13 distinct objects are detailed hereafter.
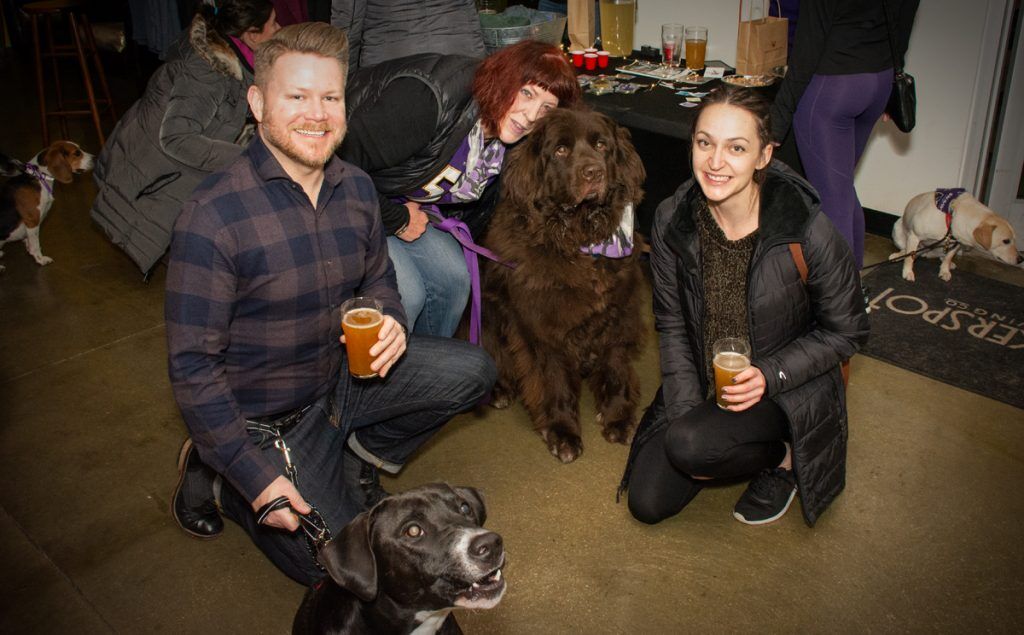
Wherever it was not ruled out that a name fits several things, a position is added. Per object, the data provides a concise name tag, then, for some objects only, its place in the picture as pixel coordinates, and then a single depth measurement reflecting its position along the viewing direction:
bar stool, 5.63
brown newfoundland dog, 2.64
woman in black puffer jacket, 2.23
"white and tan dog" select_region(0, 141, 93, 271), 4.24
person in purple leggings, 3.11
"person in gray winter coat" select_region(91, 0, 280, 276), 3.36
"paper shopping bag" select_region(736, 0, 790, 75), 3.96
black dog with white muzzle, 1.63
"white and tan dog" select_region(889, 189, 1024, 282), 3.76
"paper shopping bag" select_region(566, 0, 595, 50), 4.61
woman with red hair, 2.66
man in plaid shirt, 1.92
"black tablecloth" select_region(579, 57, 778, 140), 3.57
